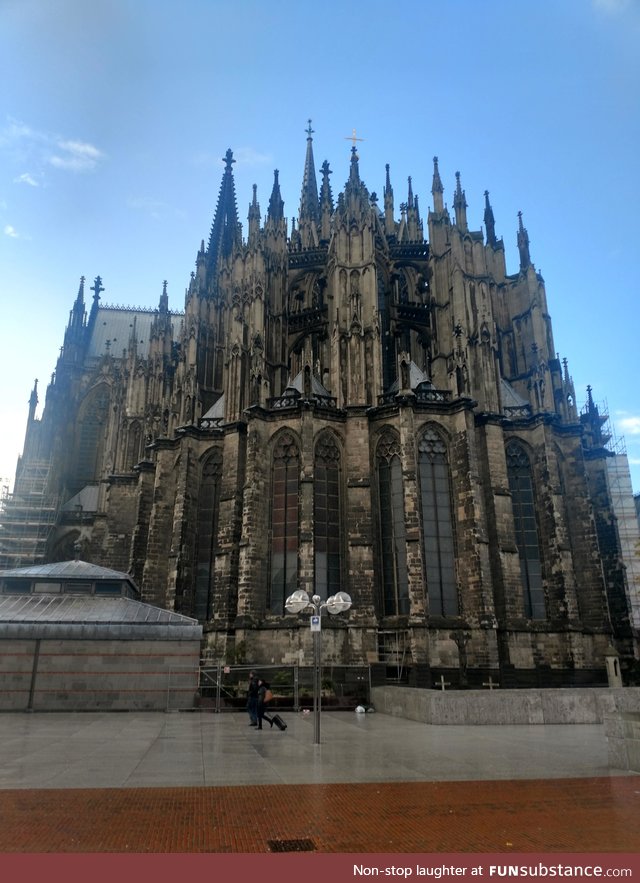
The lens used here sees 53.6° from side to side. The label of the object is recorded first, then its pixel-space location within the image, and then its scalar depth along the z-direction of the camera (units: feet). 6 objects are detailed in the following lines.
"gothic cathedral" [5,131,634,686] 93.40
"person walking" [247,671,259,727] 52.70
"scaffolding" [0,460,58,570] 141.69
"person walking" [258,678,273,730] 51.73
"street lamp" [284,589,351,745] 47.52
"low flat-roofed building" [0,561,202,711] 69.41
